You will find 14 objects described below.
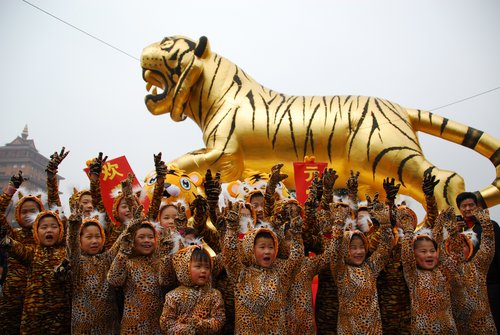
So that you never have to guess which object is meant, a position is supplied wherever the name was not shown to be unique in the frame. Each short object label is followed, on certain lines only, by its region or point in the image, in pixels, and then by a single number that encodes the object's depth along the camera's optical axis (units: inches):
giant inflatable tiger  279.0
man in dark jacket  177.0
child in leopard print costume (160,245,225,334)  127.2
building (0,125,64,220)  884.0
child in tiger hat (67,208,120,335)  142.5
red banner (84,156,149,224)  208.1
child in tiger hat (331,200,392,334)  143.0
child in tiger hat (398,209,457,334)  147.3
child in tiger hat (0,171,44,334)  155.5
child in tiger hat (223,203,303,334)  134.7
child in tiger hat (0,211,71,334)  146.4
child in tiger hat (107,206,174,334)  139.6
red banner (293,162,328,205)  221.9
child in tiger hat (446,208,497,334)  157.9
